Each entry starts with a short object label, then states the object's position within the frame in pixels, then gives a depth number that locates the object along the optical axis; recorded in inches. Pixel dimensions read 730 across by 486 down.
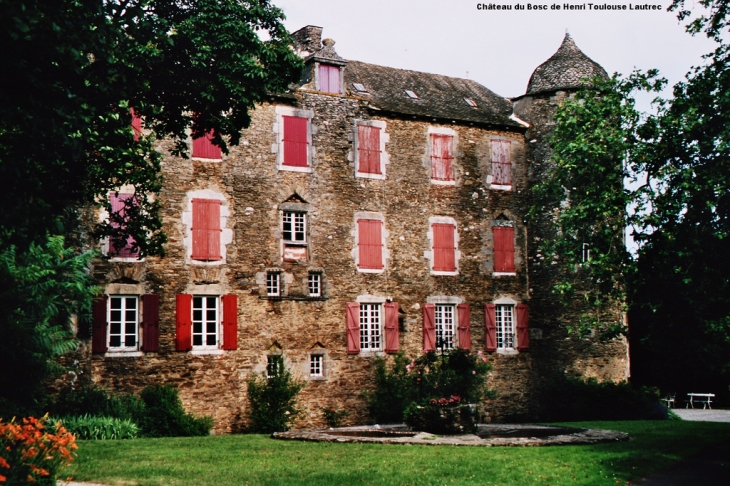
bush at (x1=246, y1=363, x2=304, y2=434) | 918.4
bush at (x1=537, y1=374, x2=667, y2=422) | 1044.5
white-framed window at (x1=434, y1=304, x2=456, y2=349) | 1058.1
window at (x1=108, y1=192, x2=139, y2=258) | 863.7
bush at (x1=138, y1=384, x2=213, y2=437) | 844.6
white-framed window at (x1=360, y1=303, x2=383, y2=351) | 1011.9
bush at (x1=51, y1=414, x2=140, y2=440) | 750.5
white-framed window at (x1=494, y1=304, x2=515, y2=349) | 1101.7
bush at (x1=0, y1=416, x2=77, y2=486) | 345.4
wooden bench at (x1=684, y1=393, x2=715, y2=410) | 1296.4
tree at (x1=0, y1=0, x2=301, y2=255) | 341.1
